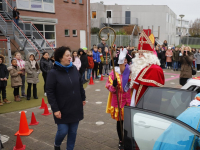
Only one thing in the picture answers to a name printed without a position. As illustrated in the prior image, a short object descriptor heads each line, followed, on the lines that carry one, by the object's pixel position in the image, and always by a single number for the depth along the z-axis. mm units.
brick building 20300
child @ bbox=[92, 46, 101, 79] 11677
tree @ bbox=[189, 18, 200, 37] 60188
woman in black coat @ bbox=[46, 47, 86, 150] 3195
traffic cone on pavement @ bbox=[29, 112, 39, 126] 5246
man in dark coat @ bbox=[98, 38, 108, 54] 13109
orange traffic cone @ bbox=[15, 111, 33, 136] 4676
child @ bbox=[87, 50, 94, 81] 11109
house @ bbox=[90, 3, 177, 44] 40312
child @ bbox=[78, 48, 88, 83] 10172
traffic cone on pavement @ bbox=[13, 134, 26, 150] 3909
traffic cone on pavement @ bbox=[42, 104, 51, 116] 6029
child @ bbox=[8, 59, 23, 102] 7214
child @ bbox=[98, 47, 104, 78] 12242
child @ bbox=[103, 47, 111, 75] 12684
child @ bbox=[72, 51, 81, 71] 9688
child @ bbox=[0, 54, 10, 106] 6847
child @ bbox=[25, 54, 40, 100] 7438
